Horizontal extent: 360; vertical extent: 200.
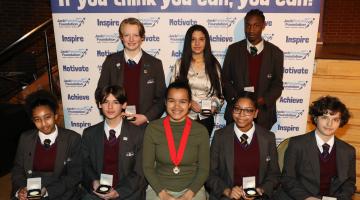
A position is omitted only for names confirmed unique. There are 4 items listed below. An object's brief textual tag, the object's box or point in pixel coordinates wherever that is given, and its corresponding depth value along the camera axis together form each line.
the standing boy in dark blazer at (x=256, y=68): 3.31
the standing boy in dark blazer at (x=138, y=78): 3.18
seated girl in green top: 2.62
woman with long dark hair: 3.17
